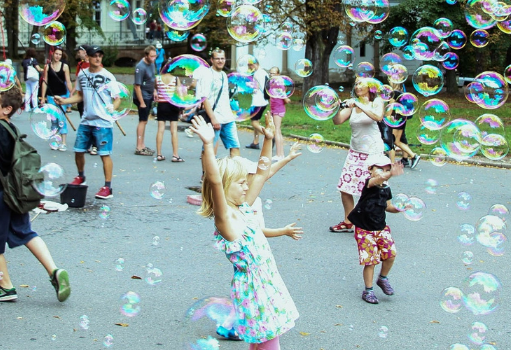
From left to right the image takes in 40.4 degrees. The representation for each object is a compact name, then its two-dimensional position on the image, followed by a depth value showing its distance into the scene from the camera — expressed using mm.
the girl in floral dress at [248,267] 3305
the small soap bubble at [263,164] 3881
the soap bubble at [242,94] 7988
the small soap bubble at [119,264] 5160
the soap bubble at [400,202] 5398
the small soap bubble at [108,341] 3992
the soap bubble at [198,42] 9339
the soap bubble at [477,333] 4172
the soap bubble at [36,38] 10542
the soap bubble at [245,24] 8086
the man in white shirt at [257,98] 8486
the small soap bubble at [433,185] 8831
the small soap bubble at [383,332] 4250
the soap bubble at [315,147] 6492
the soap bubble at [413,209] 5640
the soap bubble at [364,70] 7941
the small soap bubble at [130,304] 4488
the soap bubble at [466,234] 6149
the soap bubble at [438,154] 10441
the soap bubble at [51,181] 4699
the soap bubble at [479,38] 9109
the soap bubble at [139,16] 8977
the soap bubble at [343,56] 8609
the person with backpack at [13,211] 4512
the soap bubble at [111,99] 7596
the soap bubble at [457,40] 9500
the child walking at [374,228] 4941
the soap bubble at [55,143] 9209
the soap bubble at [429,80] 8109
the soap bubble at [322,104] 6977
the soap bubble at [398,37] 8797
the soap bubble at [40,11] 8031
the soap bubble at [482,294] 4305
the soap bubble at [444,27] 8953
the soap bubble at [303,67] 8555
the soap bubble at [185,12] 7703
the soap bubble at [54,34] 8617
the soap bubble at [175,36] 8684
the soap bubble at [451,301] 4395
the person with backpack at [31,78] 14942
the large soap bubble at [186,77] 7479
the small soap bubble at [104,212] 7071
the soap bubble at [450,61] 9320
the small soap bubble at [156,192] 6387
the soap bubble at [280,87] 8438
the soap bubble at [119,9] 8500
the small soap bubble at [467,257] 5734
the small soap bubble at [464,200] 7334
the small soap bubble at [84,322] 4254
